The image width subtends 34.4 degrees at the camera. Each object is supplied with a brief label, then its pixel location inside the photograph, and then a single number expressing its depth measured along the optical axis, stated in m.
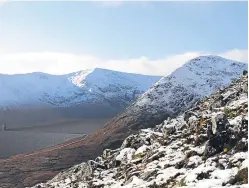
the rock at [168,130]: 44.78
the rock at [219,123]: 33.50
